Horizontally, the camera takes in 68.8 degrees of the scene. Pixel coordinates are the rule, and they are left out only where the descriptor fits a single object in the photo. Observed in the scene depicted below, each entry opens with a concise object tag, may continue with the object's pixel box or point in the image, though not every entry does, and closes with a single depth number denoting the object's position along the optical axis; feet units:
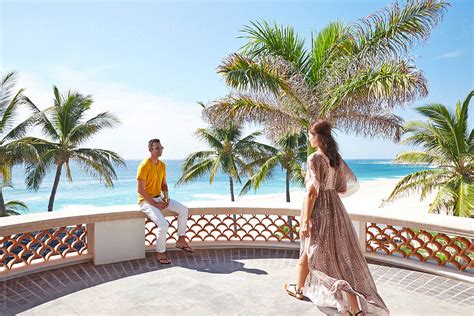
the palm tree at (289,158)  58.11
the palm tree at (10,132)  42.42
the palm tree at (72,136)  51.93
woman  10.43
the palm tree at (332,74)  19.93
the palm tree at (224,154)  61.77
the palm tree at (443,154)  30.73
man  15.40
